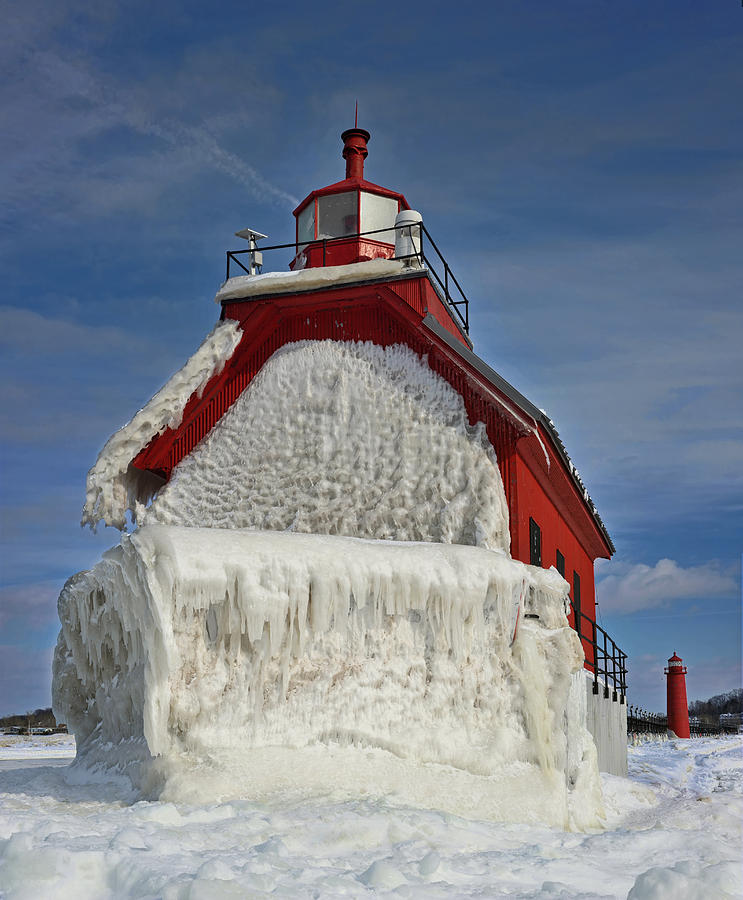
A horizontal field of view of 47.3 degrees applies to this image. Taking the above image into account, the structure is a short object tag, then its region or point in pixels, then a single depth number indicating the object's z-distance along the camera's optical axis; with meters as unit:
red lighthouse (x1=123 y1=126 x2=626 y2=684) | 11.30
